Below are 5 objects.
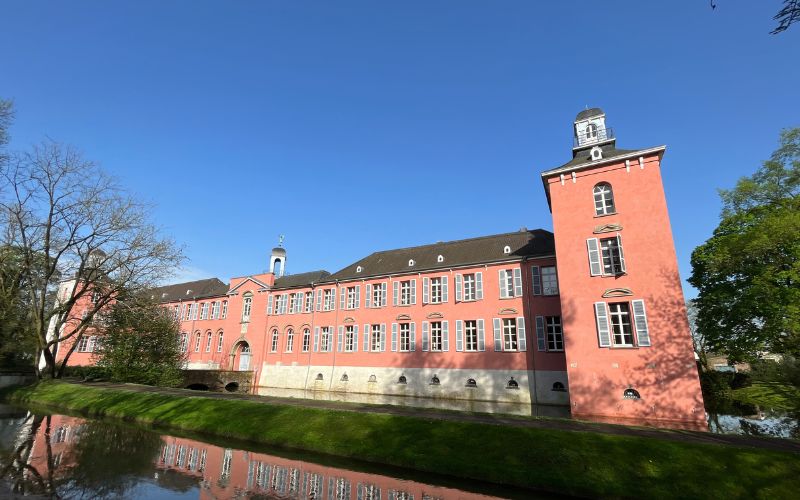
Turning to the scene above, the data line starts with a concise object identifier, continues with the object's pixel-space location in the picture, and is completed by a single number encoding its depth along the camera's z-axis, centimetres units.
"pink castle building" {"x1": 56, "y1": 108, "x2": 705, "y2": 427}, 1827
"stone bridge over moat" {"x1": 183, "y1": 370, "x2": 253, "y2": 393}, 3032
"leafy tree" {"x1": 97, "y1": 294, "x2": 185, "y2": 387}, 2445
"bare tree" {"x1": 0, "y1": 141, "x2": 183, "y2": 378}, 2233
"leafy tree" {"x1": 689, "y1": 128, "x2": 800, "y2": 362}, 1956
